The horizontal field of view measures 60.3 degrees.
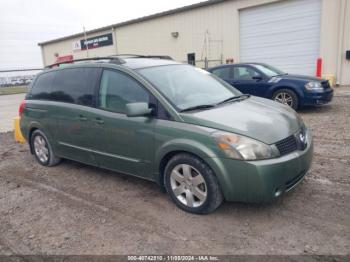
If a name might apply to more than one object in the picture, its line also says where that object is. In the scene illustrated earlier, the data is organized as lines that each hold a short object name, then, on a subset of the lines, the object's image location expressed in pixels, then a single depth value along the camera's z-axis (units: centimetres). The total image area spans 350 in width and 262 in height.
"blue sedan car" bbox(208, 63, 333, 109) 799
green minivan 296
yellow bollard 738
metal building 1348
